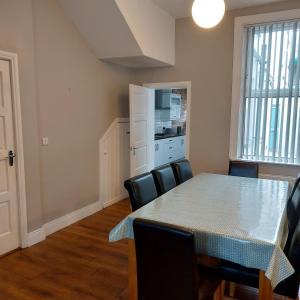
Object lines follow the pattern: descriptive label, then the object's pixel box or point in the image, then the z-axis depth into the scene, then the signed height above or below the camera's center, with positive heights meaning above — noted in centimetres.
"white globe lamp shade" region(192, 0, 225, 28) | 221 +81
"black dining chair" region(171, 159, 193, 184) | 303 -63
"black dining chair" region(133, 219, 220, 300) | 137 -78
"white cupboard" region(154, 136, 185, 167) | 655 -91
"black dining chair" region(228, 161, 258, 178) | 351 -70
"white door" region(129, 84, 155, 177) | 439 -26
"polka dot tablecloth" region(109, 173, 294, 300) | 151 -70
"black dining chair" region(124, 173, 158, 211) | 220 -62
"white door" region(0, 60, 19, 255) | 274 -64
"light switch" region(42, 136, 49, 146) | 324 -32
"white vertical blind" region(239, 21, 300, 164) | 373 +28
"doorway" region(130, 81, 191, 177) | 442 -31
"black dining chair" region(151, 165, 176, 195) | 263 -63
